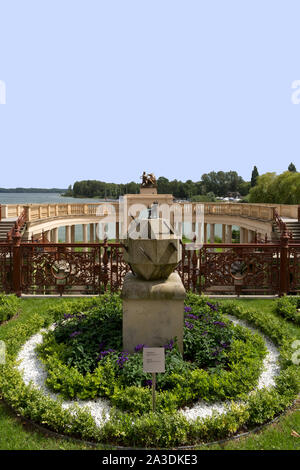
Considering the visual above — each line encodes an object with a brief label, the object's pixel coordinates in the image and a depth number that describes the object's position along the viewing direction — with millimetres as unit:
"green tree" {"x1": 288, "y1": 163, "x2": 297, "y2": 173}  89875
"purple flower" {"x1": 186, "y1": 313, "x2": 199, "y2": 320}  7483
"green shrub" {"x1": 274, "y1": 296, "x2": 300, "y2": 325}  8711
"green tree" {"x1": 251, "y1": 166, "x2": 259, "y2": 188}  98225
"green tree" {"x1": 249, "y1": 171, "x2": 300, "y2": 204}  43656
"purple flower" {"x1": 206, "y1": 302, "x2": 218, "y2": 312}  8473
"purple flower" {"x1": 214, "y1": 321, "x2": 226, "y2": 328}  7242
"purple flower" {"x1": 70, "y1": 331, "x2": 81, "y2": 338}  6742
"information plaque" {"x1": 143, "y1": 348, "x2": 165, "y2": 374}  4336
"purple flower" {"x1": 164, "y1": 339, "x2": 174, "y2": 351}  6121
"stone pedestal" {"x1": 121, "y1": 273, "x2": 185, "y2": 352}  6086
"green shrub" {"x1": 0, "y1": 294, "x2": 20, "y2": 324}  8652
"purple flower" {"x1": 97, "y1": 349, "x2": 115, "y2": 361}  6052
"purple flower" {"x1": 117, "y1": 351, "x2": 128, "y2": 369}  5693
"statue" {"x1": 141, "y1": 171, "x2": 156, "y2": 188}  34500
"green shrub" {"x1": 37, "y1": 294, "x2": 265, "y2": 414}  5119
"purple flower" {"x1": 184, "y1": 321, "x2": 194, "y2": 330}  6966
